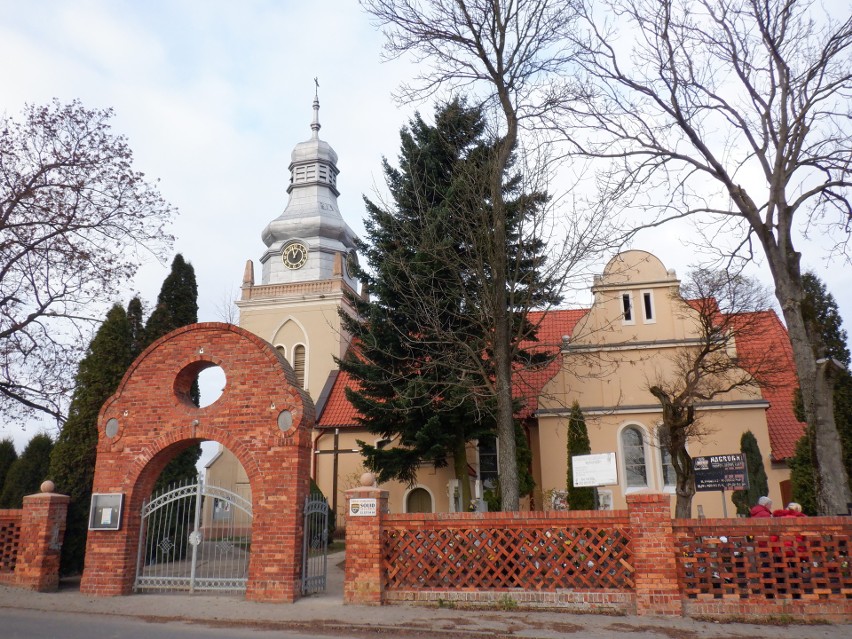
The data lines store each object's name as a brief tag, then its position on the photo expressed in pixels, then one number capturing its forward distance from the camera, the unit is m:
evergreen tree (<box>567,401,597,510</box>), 18.19
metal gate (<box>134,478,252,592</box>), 11.38
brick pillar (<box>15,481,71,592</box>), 11.88
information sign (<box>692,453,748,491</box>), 13.10
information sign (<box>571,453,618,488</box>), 11.13
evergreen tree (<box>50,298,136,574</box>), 13.81
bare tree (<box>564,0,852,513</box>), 10.62
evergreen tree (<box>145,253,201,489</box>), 17.57
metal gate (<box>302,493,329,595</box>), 11.29
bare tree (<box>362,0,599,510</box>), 12.38
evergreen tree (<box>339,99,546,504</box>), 14.22
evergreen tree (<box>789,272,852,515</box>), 16.14
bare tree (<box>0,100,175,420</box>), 15.06
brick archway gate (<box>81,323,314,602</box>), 10.94
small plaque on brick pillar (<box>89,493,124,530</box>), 11.60
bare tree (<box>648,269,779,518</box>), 14.32
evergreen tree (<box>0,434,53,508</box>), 17.36
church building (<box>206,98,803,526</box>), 19.45
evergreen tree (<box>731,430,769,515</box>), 17.80
